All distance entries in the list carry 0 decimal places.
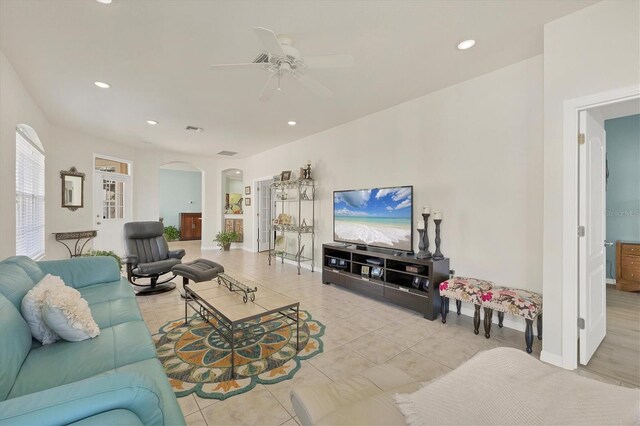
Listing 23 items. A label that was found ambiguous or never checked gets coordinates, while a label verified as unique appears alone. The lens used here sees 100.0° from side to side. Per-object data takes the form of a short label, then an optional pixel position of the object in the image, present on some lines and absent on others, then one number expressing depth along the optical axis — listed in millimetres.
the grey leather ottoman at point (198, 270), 3127
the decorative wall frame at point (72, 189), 5012
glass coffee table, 2037
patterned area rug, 1876
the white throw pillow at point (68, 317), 1492
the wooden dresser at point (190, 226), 9586
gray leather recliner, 3652
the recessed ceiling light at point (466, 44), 2379
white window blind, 3324
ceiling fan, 1933
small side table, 4777
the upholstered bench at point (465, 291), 2596
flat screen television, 3455
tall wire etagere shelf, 5305
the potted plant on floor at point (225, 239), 7634
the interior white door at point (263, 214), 7312
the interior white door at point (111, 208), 5738
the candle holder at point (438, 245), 3114
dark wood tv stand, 2982
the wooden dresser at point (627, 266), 3793
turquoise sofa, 756
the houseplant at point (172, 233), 9195
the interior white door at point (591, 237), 2064
